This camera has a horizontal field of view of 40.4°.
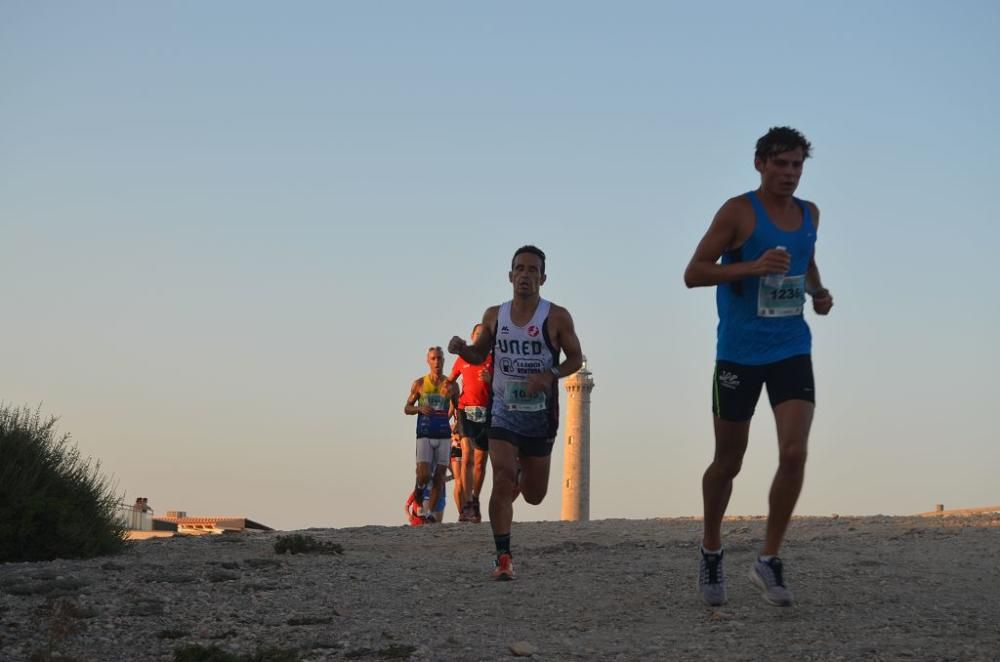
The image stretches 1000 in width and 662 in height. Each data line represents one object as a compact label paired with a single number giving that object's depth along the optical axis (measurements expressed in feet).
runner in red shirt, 48.83
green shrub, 34.68
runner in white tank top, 29.76
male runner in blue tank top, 23.11
